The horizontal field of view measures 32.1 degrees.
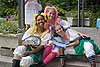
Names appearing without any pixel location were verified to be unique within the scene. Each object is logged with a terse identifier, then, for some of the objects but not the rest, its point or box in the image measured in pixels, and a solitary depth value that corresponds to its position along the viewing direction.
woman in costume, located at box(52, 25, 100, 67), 3.20
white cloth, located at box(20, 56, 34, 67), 3.21
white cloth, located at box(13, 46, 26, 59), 3.31
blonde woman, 3.29
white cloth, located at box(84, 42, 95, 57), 3.10
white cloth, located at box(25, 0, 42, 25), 4.02
